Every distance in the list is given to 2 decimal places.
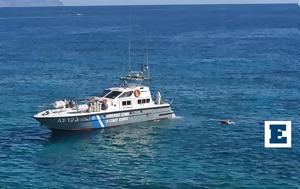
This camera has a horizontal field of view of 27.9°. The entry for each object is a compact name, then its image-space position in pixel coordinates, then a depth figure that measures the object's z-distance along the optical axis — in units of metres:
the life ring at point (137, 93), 76.94
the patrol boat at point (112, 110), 71.31
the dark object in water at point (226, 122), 76.38
